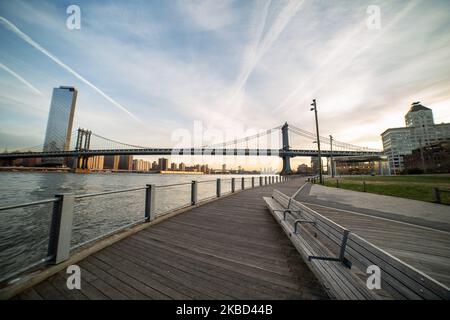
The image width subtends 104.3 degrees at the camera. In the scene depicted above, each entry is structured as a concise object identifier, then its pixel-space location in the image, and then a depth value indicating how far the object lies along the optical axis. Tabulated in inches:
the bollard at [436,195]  280.5
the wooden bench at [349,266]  48.2
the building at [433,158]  1775.8
